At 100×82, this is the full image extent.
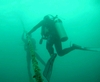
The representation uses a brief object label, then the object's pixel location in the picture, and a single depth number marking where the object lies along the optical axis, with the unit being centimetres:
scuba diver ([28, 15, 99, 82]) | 302
